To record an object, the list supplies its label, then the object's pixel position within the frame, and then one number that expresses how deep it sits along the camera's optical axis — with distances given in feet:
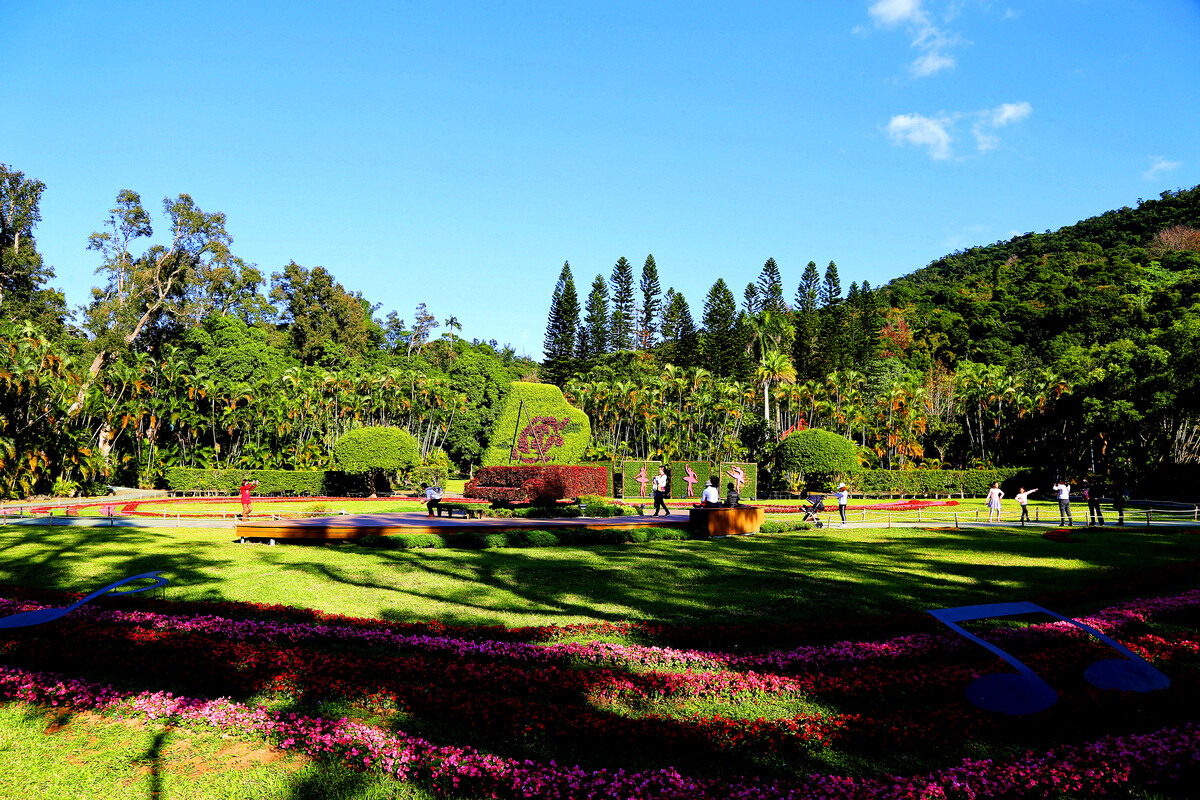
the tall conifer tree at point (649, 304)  235.40
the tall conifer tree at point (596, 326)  214.28
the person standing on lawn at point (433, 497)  65.87
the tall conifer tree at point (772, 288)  238.27
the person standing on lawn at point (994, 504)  71.15
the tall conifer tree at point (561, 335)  211.00
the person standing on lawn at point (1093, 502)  65.77
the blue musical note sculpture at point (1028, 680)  18.20
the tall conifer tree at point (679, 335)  209.26
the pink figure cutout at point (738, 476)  103.30
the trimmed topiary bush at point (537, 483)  79.30
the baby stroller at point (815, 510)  68.59
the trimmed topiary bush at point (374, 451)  101.91
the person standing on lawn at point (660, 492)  69.70
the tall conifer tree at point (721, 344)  195.72
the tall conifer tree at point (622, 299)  230.68
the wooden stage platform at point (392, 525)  52.37
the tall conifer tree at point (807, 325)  202.08
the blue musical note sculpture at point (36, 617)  22.00
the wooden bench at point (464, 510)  67.62
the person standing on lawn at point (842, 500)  70.28
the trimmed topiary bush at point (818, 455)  113.60
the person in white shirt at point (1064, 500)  67.56
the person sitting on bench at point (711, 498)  58.90
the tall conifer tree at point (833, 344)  192.44
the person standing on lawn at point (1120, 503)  65.74
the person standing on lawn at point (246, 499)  64.24
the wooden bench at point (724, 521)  57.11
